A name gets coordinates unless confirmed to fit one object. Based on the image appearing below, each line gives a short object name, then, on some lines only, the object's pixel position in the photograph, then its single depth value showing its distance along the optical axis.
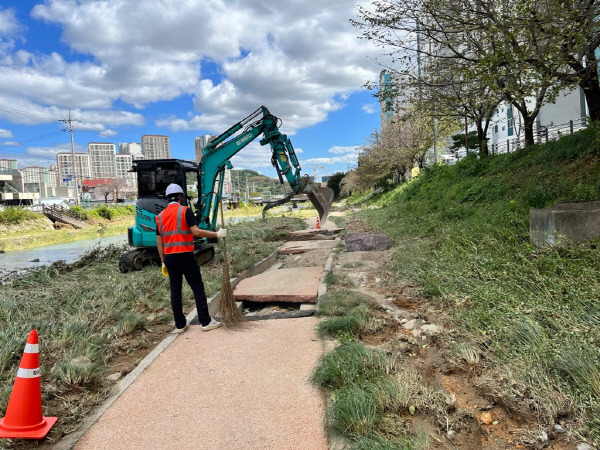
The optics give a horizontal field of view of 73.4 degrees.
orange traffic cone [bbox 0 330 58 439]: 2.99
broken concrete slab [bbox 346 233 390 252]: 10.79
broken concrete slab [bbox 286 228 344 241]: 16.02
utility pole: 53.85
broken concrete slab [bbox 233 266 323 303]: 6.91
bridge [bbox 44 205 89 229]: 38.34
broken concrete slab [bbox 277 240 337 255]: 13.23
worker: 5.40
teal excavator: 9.87
